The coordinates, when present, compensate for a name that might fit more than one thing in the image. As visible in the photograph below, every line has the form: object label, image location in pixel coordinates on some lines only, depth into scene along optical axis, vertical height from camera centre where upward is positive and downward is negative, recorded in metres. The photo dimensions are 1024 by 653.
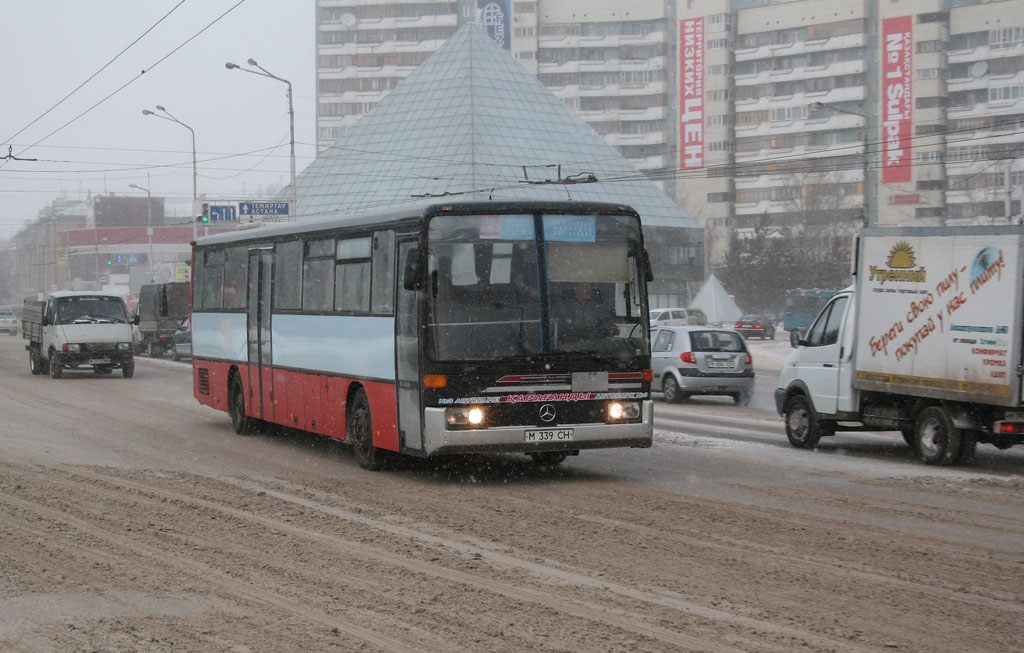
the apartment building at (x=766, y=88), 99.88 +19.34
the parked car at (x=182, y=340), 42.34 -1.41
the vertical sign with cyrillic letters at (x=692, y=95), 111.50 +18.71
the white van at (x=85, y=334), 30.52 -0.86
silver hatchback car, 23.44 -1.32
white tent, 59.25 -0.33
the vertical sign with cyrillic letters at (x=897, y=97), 98.00 +16.18
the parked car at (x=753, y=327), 64.38 -1.59
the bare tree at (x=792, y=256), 87.62 +2.99
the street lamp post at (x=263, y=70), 43.06 +8.15
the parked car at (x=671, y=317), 57.88 -0.95
